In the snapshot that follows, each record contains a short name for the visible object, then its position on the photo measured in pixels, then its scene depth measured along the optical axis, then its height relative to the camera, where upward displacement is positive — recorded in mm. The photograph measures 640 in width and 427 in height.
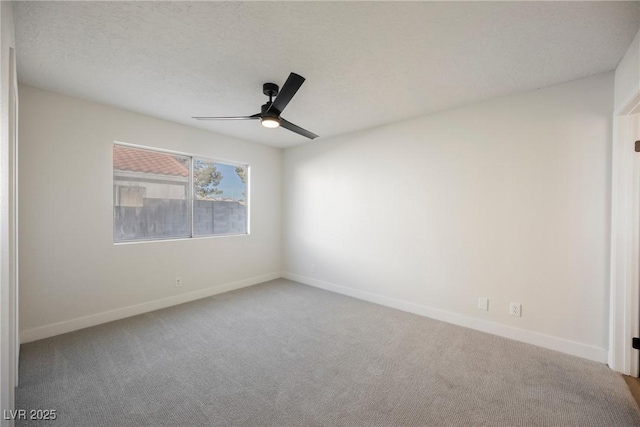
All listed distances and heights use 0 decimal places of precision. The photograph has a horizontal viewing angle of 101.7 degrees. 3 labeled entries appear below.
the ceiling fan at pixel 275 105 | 2025 +932
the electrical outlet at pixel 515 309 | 2623 -982
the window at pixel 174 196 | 3223 +211
